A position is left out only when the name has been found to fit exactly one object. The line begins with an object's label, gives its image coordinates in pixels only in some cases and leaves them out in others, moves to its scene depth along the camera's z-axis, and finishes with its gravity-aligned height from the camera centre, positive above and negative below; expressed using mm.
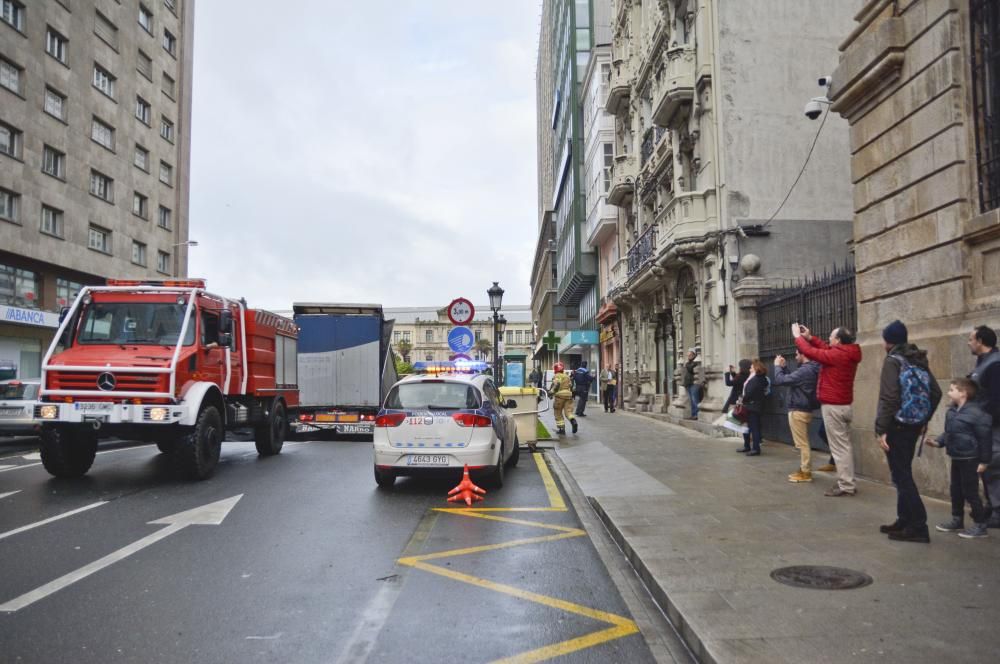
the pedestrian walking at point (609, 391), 27562 -679
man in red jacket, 8211 -296
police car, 9562 -719
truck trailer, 17469 -49
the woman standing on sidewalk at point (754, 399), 12375 -456
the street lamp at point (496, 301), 18466 +1809
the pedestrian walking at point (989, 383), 6077 -106
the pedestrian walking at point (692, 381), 19000 -229
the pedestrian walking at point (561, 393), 17172 -450
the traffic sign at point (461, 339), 16172 +746
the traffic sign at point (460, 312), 15594 +1279
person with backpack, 6023 -379
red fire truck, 9938 +26
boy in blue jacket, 5949 -580
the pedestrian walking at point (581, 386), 24156 -418
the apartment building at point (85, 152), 29141 +10029
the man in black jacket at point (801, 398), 9742 -350
